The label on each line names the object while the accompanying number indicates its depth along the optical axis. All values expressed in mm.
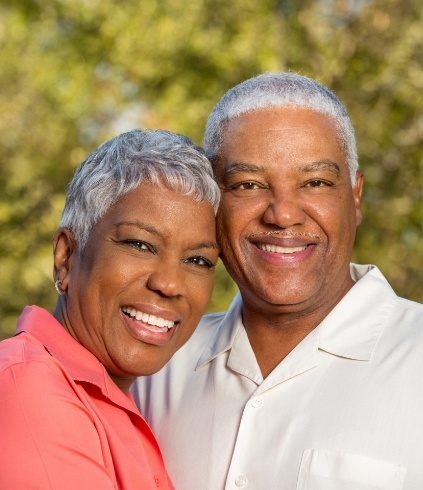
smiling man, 2934
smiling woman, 2771
